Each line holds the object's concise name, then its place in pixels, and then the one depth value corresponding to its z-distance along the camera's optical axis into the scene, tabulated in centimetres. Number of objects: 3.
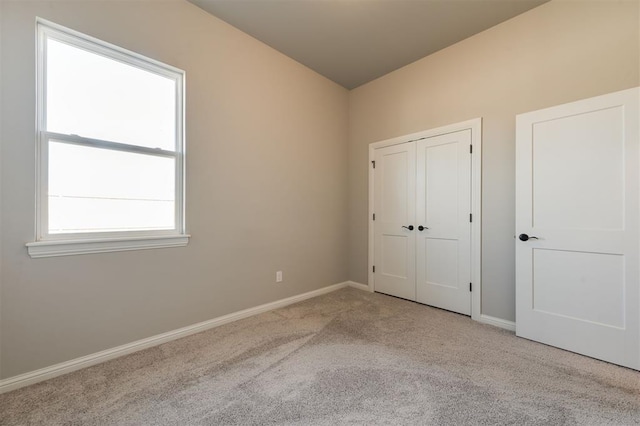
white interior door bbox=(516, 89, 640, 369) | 199
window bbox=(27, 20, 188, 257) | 187
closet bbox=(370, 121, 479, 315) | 299
